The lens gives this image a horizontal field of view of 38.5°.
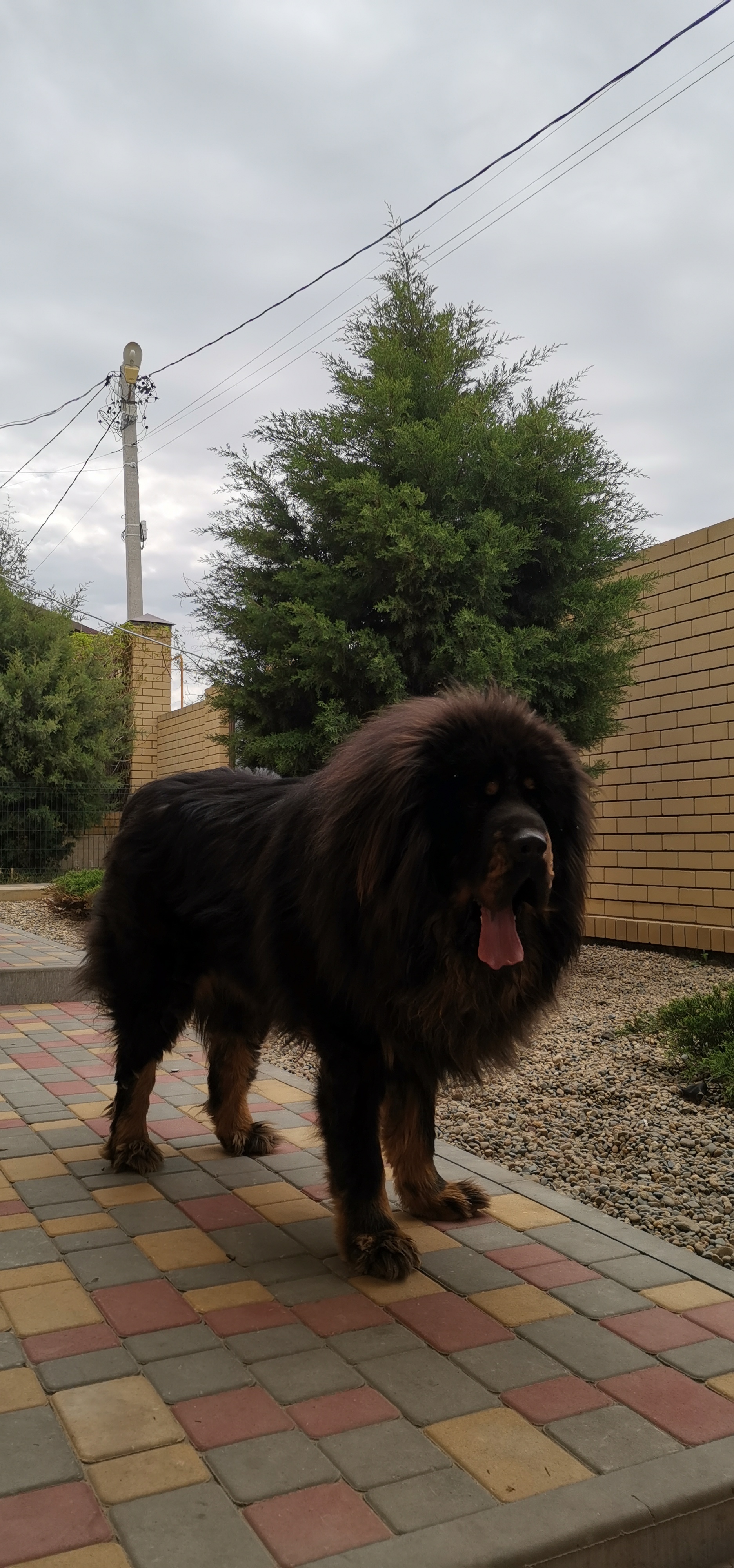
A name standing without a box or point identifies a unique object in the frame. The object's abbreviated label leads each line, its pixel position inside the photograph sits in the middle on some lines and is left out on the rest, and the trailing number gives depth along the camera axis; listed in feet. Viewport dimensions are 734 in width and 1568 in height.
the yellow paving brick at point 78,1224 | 9.56
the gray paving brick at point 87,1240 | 9.16
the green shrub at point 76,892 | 36.14
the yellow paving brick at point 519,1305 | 7.88
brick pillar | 58.08
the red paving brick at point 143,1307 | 7.69
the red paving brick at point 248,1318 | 7.64
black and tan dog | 7.92
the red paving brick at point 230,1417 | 6.16
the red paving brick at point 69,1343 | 7.23
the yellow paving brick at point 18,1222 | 9.62
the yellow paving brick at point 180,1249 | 8.88
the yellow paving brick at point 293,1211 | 9.95
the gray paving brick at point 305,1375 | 6.70
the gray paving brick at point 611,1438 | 6.01
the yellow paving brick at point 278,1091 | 14.49
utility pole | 71.61
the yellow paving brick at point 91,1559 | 5.00
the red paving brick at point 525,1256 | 8.87
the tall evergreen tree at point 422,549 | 23.91
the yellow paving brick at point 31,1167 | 11.10
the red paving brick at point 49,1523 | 5.12
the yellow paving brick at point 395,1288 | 8.19
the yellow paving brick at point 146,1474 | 5.61
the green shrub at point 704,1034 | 14.01
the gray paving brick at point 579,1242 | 9.06
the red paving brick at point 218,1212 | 9.82
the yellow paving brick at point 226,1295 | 8.04
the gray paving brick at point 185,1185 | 10.59
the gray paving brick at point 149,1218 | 9.66
